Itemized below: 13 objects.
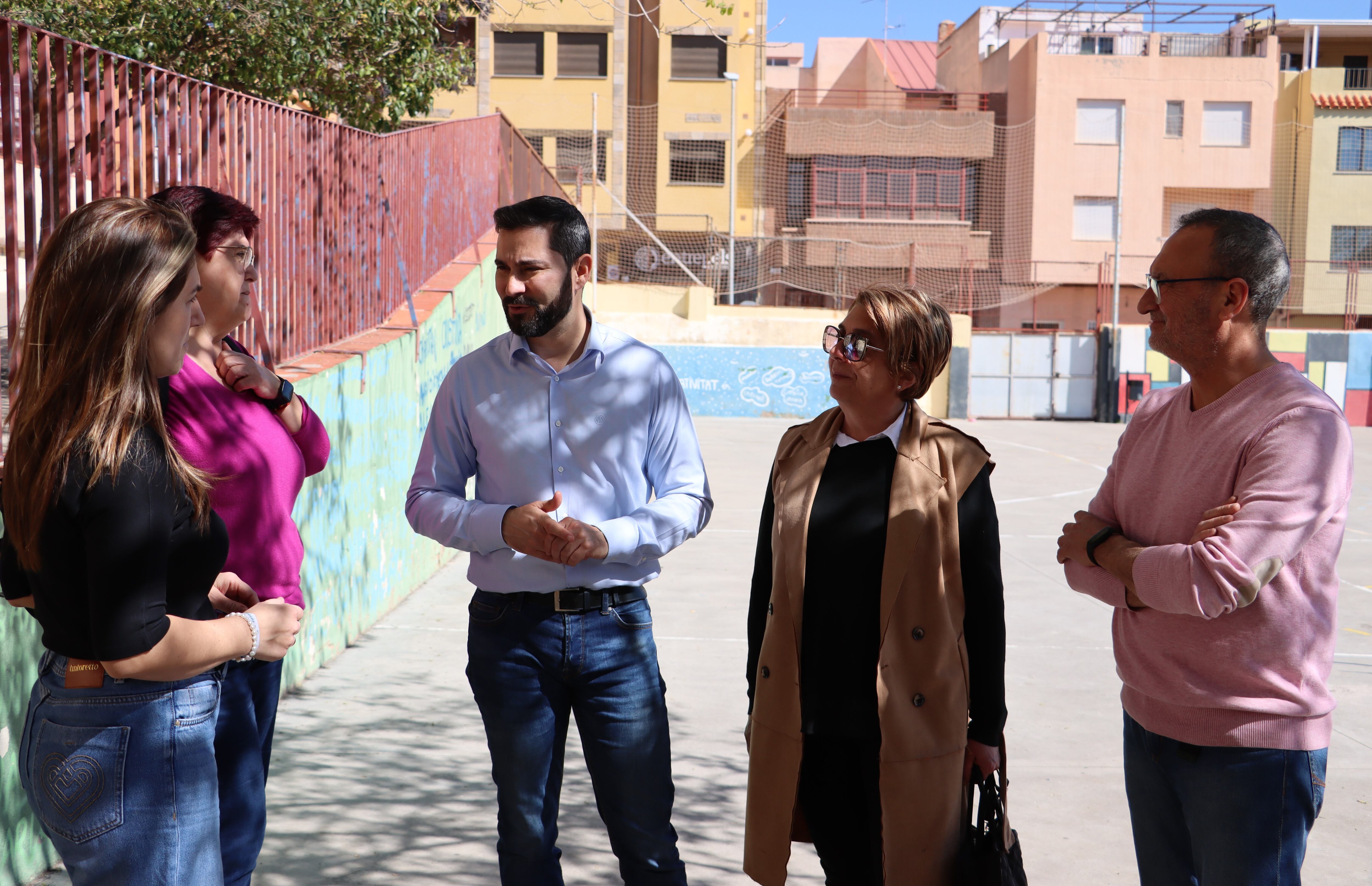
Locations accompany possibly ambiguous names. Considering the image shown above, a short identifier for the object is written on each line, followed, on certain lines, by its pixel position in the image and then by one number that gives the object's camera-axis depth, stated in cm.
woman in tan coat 257
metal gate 2616
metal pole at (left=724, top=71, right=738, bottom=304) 3353
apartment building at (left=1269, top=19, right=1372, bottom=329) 3569
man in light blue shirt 278
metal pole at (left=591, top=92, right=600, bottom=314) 2614
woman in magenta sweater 254
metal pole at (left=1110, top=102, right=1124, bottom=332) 2909
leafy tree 934
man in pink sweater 218
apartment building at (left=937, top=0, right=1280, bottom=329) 3603
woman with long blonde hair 175
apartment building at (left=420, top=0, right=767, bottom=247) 3531
